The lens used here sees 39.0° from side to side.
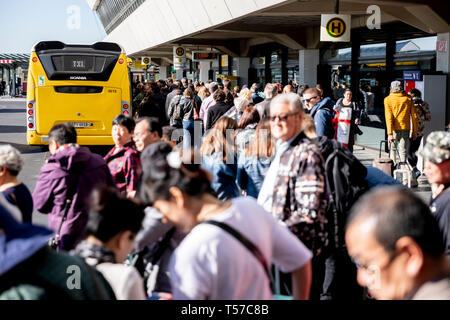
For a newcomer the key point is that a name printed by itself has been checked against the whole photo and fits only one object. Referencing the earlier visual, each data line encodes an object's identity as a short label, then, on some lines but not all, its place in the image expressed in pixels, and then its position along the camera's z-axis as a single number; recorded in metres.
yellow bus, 14.98
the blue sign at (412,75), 15.01
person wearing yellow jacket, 11.70
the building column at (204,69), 44.00
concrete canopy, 14.86
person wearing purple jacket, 5.18
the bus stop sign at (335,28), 13.09
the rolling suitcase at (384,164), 9.66
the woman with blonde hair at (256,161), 5.91
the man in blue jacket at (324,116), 9.45
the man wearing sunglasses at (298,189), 3.94
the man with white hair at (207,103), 13.10
